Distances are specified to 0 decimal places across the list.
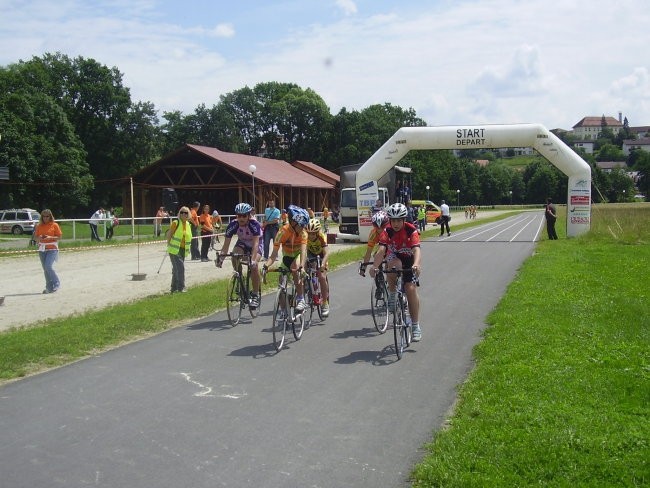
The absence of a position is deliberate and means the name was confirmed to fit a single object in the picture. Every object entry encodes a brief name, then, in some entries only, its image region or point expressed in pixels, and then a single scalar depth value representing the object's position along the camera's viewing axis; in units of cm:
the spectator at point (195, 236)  2408
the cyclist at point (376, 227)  1076
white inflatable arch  2958
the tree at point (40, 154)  5251
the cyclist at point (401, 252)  878
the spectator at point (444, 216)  3700
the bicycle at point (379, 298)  992
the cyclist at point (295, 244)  991
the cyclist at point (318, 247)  1057
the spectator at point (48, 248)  1570
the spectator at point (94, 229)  3098
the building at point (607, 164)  16595
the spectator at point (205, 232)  2395
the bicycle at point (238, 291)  1102
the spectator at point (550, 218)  2988
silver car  4159
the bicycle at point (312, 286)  1063
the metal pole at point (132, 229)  3388
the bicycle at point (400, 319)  851
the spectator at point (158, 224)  3522
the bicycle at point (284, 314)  904
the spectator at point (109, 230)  3313
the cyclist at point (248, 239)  1112
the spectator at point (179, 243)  1462
